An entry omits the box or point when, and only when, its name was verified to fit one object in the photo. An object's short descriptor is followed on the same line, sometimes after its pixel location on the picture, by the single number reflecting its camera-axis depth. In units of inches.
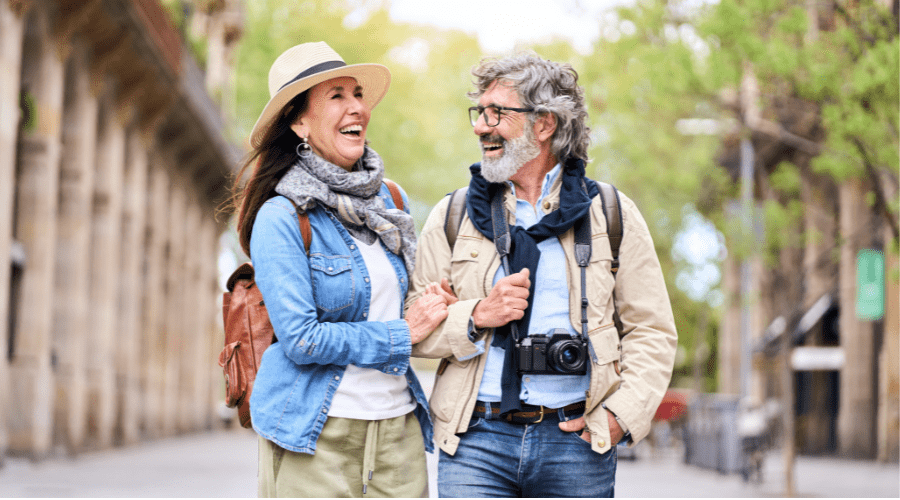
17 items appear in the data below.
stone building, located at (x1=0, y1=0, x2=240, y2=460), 609.3
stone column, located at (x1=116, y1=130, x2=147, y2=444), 856.9
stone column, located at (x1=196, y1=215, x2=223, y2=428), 1278.3
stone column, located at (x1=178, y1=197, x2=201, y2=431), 1189.1
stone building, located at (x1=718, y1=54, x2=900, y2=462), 655.8
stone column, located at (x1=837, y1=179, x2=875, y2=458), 907.4
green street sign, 631.2
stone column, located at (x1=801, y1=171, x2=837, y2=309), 1034.1
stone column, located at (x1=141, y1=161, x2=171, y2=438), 976.9
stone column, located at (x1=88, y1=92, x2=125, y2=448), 766.5
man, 144.0
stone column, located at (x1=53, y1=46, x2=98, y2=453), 692.1
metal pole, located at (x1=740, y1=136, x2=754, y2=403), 979.3
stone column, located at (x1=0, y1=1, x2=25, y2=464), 514.3
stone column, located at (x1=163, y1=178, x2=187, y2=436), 1075.3
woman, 136.9
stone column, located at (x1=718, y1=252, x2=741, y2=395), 1334.9
